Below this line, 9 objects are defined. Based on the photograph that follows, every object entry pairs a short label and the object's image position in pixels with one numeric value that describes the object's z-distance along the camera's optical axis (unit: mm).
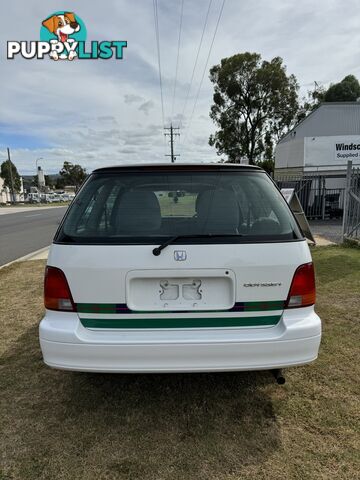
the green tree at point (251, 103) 40125
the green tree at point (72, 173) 104438
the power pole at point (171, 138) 57188
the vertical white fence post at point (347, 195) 9086
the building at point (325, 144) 20922
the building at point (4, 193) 70812
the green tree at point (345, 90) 44656
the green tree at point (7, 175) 81575
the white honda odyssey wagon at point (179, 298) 2305
